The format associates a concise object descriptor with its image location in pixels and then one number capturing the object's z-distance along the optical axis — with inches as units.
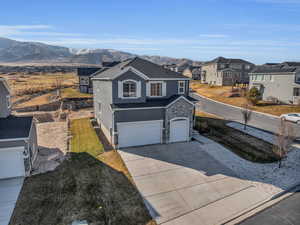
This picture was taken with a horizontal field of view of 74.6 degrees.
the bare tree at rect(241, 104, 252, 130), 887.7
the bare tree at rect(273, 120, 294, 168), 551.5
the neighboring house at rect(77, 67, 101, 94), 1732.3
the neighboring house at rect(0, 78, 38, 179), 495.2
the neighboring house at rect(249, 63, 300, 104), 1385.5
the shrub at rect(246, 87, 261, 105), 1451.8
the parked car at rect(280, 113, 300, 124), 1046.3
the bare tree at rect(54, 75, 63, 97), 1717.2
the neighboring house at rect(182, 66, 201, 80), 3432.6
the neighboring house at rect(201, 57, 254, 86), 2356.2
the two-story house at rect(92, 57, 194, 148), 671.1
